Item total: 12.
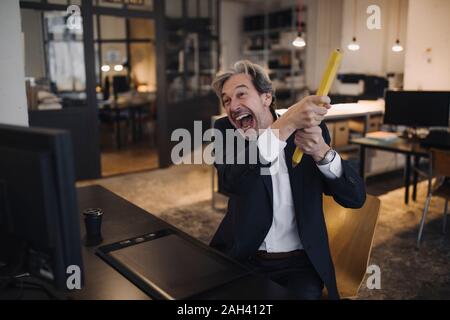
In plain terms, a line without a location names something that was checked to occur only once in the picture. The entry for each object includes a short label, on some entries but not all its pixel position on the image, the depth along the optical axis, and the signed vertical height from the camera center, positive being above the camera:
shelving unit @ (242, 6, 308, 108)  9.34 +0.76
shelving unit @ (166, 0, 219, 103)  6.48 +0.47
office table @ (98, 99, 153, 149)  7.41 -0.46
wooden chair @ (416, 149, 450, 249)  3.37 -0.72
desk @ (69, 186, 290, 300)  1.14 -0.55
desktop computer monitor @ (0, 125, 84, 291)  0.90 -0.25
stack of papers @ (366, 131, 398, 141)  4.59 -0.59
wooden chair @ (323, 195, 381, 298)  1.81 -0.69
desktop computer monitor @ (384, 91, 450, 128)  4.43 -0.28
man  1.54 -0.43
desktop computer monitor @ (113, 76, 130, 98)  7.11 -0.04
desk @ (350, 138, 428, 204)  4.10 -0.65
